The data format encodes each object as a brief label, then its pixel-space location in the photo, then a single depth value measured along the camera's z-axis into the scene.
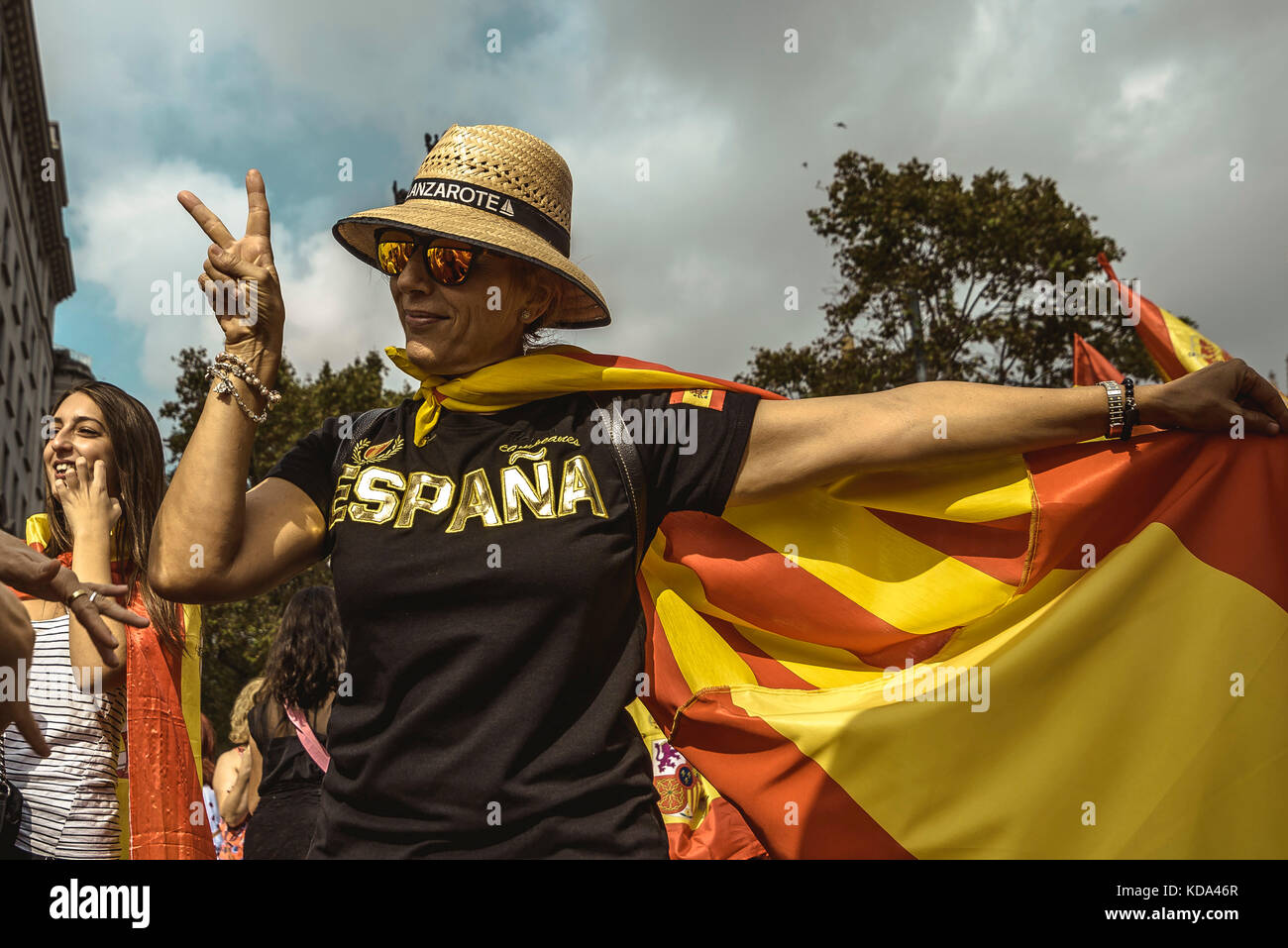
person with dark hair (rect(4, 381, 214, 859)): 2.96
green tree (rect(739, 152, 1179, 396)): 15.06
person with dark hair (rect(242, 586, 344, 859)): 4.24
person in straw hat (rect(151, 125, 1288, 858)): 1.91
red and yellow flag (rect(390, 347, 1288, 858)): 2.25
